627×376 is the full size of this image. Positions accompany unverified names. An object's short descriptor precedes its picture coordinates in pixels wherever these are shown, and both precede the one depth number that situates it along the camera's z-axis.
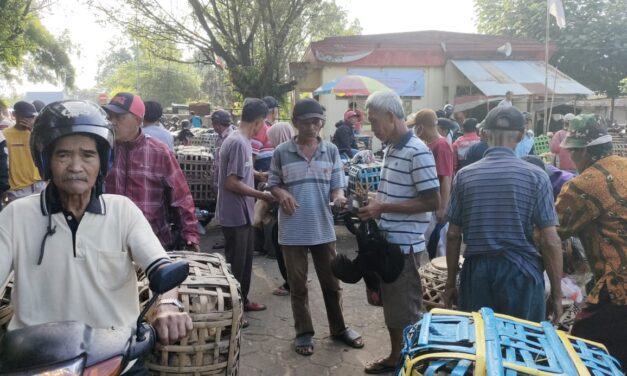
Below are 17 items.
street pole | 9.87
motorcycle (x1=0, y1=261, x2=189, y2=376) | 1.40
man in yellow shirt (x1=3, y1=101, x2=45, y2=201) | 6.37
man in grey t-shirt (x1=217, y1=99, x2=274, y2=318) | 4.42
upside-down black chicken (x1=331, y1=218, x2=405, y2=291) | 3.38
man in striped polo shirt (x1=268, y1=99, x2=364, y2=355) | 3.99
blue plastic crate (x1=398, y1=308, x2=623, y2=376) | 1.58
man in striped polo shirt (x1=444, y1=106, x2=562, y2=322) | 2.77
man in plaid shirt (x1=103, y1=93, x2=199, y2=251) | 3.27
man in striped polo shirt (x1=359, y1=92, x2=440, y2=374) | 3.39
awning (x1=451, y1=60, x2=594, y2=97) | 16.04
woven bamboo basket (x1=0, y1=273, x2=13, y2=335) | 2.26
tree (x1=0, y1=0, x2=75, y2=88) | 13.11
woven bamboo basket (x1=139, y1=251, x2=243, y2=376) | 2.18
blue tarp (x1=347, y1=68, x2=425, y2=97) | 17.08
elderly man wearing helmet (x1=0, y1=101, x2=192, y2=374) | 1.84
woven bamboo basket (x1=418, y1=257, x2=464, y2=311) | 3.61
